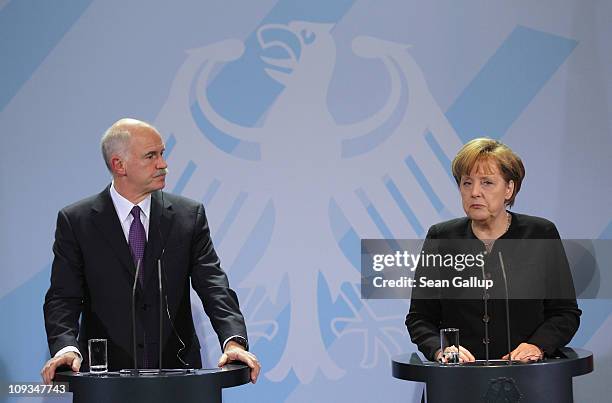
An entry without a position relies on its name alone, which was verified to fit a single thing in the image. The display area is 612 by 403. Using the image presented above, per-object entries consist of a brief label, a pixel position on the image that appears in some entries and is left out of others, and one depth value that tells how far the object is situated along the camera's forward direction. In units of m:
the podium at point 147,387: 6.46
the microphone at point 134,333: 6.52
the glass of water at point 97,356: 6.74
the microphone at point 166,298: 7.87
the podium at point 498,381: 6.76
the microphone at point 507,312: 6.96
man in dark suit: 7.76
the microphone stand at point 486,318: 7.07
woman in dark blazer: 7.63
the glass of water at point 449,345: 7.07
